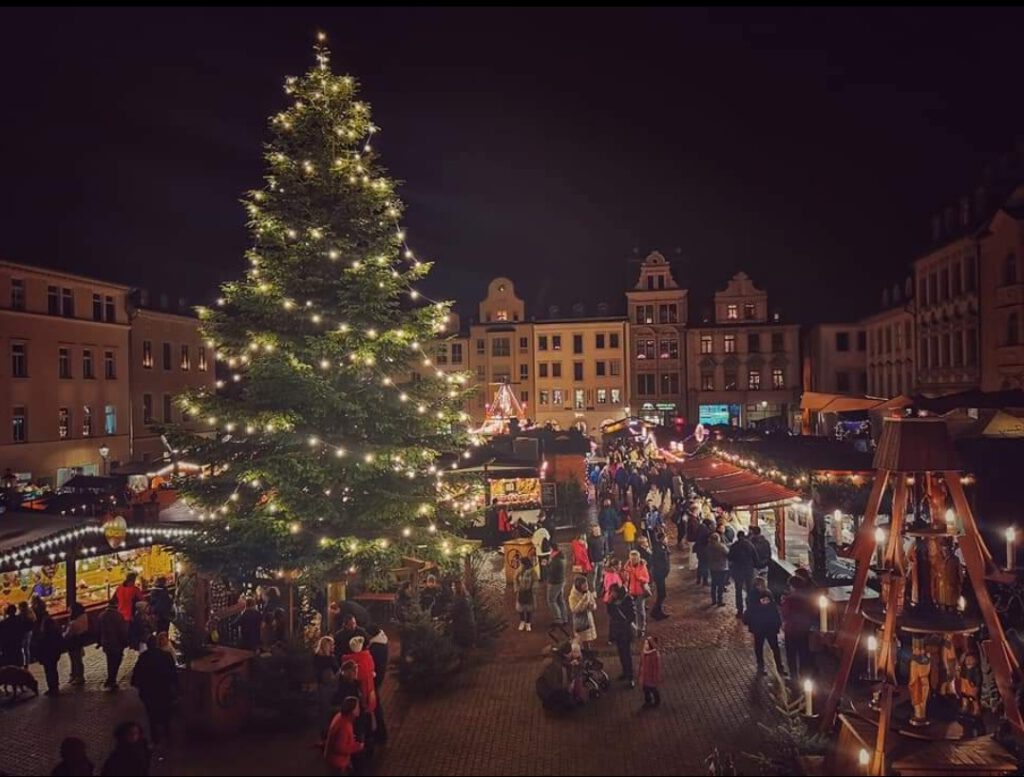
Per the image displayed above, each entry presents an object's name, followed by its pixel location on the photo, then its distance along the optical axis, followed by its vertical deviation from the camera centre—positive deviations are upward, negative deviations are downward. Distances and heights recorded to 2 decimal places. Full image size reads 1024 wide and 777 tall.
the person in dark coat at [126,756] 8.50 -3.92
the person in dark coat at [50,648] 12.97 -4.20
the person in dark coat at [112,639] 13.21 -4.13
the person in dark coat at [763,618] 12.49 -3.68
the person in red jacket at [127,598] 15.35 -4.01
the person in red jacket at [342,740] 9.23 -4.08
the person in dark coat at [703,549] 17.91 -3.72
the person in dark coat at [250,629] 13.73 -4.13
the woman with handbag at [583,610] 13.16 -3.71
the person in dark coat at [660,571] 16.39 -3.84
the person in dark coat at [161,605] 15.38 -4.24
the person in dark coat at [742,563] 15.60 -3.50
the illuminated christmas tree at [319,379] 14.01 +0.18
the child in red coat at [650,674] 11.34 -4.13
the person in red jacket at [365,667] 10.35 -3.64
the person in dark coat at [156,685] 10.74 -4.00
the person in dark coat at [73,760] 8.52 -3.97
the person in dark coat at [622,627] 12.42 -3.77
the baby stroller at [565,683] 11.42 -4.32
